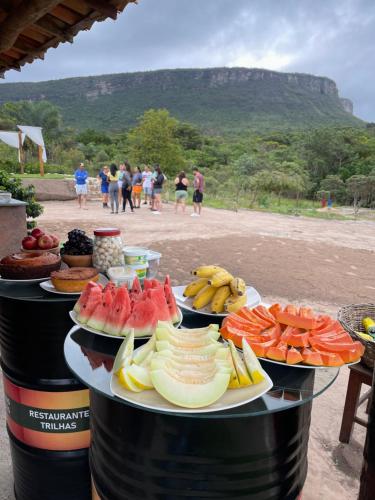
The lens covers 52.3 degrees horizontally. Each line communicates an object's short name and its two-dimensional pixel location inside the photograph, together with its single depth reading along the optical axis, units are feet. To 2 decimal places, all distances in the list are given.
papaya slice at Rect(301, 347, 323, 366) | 4.37
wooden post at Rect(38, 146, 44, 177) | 59.31
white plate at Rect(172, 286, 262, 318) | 5.93
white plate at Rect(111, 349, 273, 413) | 3.47
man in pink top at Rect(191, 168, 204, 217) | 41.29
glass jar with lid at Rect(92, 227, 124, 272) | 6.95
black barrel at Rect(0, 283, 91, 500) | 5.95
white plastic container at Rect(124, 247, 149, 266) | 6.70
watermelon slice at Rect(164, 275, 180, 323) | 5.26
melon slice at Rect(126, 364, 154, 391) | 3.70
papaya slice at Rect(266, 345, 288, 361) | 4.38
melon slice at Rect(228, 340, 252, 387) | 3.72
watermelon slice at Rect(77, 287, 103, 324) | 5.16
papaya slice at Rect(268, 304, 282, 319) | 5.36
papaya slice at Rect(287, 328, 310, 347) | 4.57
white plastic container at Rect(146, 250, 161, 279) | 7.18
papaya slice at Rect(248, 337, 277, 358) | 4.43
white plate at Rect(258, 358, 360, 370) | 4.34
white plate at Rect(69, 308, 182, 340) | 4.90
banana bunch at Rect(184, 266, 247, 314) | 5.77
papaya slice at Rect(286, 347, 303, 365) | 4.34
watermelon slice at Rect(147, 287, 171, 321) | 5.02
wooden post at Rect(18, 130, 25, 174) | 57.21
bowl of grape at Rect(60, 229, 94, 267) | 7.10
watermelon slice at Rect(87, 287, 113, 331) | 5.04
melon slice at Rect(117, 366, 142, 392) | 3.68
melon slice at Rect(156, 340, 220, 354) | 4.18
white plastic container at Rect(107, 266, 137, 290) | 6.11
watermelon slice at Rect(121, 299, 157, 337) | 4.90
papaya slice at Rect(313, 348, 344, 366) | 4.38
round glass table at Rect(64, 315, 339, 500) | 3.84
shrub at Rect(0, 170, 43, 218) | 18.28
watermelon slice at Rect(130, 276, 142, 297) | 5.50
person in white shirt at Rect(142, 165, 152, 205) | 47.21
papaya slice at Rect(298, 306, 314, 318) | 4.92
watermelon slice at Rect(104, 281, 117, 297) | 5.35
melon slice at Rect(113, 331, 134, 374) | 3.82
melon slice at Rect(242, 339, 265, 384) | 3.76
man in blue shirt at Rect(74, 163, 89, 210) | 42.65
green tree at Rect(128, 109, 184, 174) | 125.49
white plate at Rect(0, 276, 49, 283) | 6.59
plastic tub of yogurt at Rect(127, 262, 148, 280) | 6.62
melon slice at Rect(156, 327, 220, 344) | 4.41
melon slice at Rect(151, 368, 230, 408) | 3.48
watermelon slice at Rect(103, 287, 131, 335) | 4.94
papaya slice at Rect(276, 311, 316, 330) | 4.79
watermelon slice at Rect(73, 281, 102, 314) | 5.32
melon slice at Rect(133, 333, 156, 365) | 4.09
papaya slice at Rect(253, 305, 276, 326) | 5.06
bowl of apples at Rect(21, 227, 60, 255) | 7.52
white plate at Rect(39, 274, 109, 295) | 5.97
